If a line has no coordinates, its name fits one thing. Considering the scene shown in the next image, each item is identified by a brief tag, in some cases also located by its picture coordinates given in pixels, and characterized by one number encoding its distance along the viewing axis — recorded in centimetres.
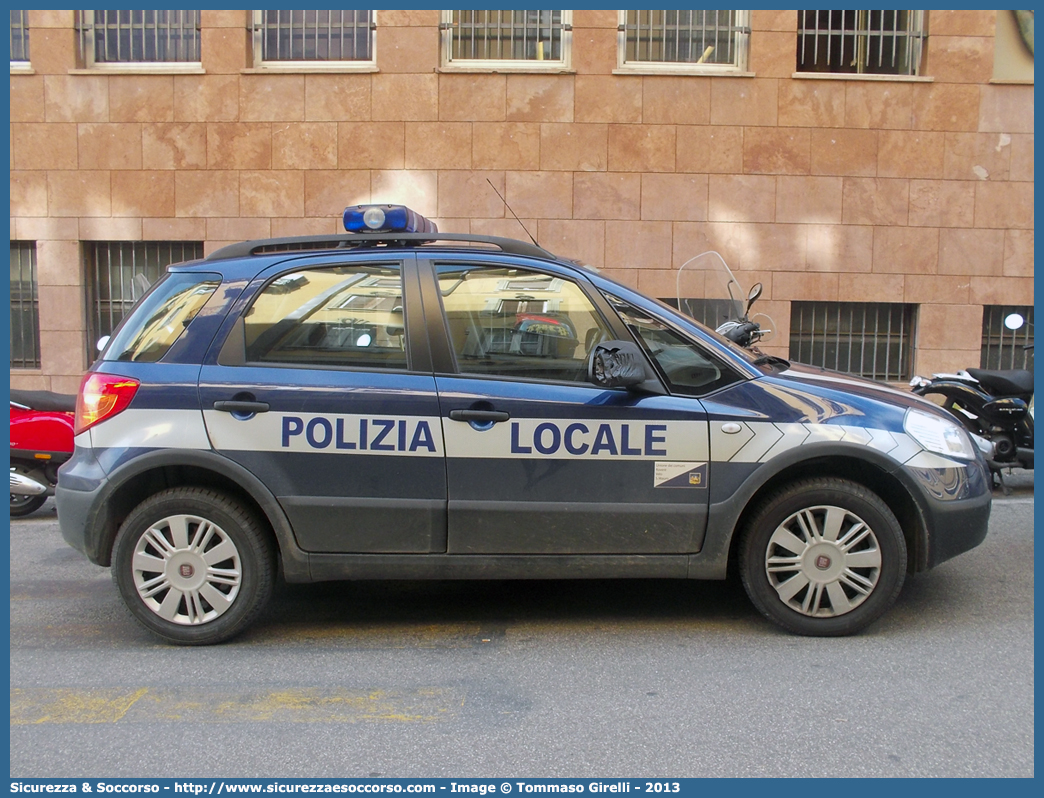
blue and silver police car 417
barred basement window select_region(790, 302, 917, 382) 1130
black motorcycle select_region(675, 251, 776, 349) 724
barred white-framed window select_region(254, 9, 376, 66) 1110
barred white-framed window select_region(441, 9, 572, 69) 1102
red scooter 694
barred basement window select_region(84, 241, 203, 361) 1143
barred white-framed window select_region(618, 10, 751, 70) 1103
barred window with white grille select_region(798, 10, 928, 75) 1106
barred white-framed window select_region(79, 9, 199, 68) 1115
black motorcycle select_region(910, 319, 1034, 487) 739
